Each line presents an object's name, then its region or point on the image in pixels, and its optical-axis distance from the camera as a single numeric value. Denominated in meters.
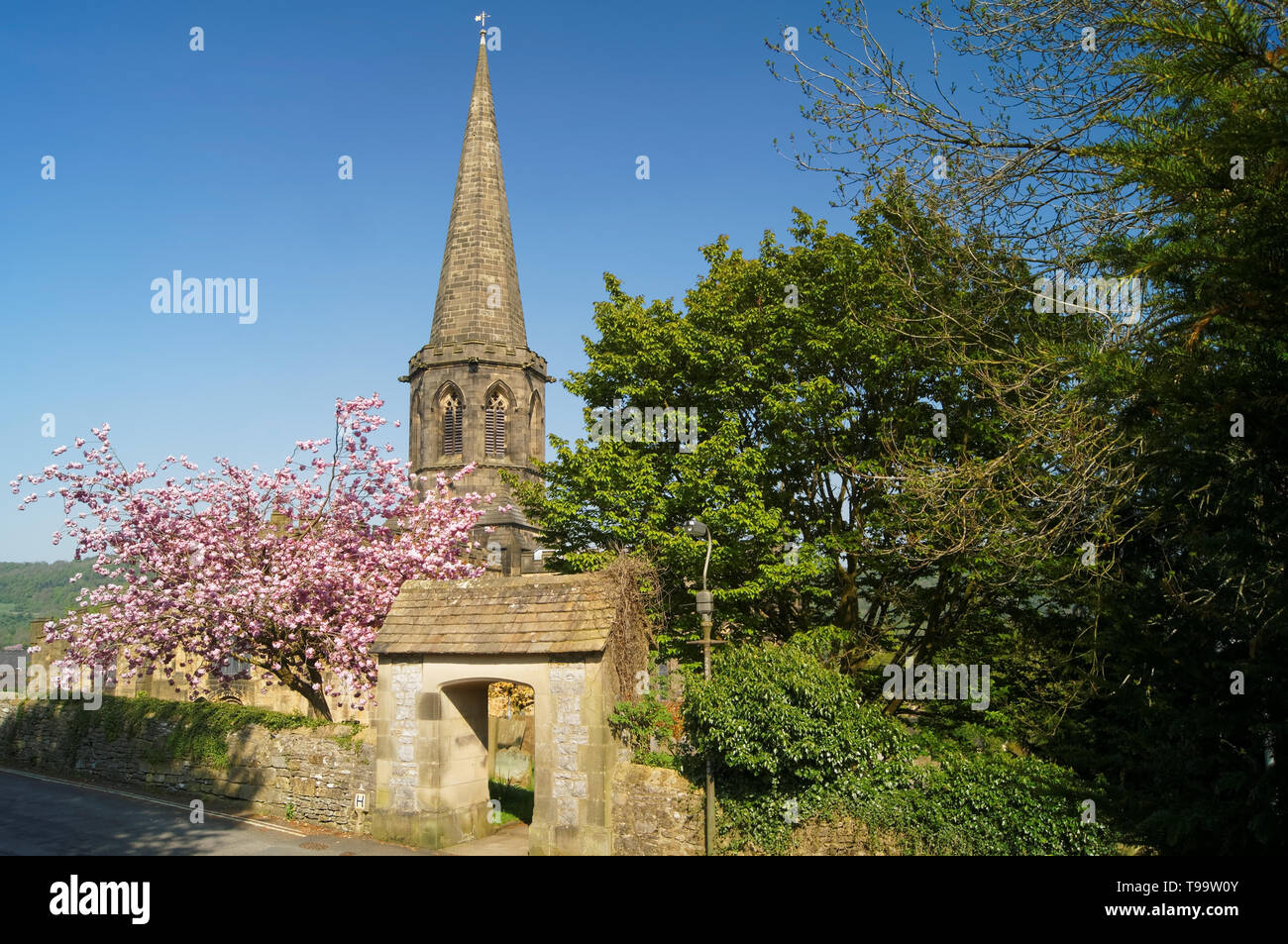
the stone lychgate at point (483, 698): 13.71
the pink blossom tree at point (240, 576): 19.44
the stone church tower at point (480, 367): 41.97
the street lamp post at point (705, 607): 14.14
